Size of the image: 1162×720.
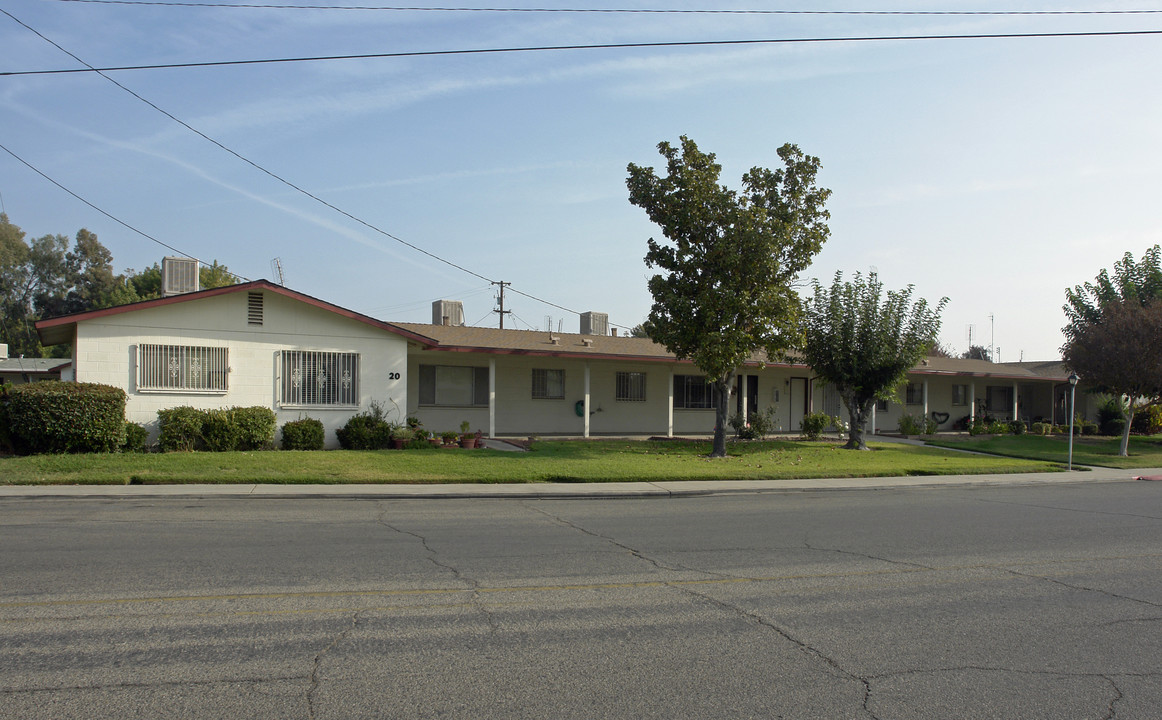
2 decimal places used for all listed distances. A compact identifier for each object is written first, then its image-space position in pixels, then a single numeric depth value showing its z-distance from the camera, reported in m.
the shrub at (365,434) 19.56
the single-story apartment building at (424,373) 18.41
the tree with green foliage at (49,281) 58.50
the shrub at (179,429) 17.67
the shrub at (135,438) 17.36
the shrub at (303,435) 19.03
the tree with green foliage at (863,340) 23.98
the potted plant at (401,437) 19.78
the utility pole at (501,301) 48.78
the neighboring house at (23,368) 36.44
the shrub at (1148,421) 35.34
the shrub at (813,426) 27.23
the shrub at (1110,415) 35.72
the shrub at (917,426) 30.73
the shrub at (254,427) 18.33
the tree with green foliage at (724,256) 19.98
